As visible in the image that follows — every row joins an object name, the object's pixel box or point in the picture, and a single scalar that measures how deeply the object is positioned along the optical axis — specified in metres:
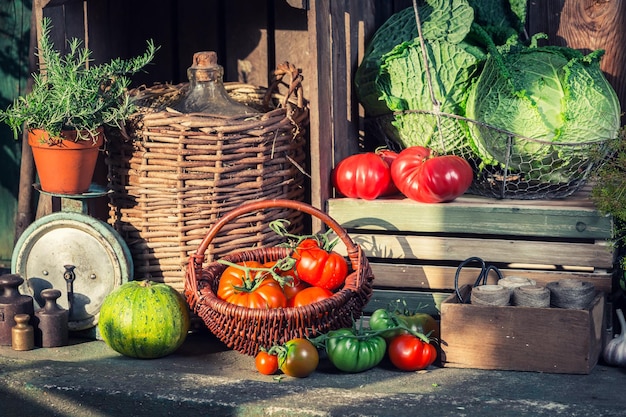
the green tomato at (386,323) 4.31
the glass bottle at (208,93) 4.83
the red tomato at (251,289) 4.28
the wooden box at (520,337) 4.11
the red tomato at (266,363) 4.19
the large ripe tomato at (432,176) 4.64
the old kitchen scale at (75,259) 4.69
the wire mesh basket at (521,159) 4.79
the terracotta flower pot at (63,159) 4.59
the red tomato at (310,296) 4.31
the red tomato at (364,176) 4.82
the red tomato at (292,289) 4.41
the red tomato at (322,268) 4.37
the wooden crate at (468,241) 4.52
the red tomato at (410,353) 4.24
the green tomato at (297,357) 4.13
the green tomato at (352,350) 4.20
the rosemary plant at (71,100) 4.57
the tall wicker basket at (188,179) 4.65
